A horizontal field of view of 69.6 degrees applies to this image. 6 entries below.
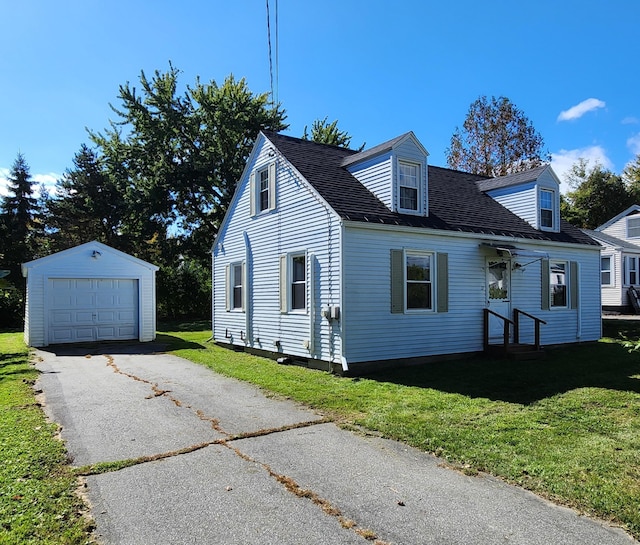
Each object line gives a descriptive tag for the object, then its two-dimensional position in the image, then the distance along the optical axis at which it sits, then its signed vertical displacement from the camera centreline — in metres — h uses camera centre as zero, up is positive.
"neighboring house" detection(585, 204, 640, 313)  24.20 +0.79
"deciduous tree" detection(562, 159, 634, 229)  36.19 +6.84
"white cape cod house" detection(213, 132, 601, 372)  9.95 +0.70
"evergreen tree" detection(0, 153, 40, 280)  29.08 +4.79
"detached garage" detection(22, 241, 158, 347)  15.13 -0.28
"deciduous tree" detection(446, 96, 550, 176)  29.22 +9.41
